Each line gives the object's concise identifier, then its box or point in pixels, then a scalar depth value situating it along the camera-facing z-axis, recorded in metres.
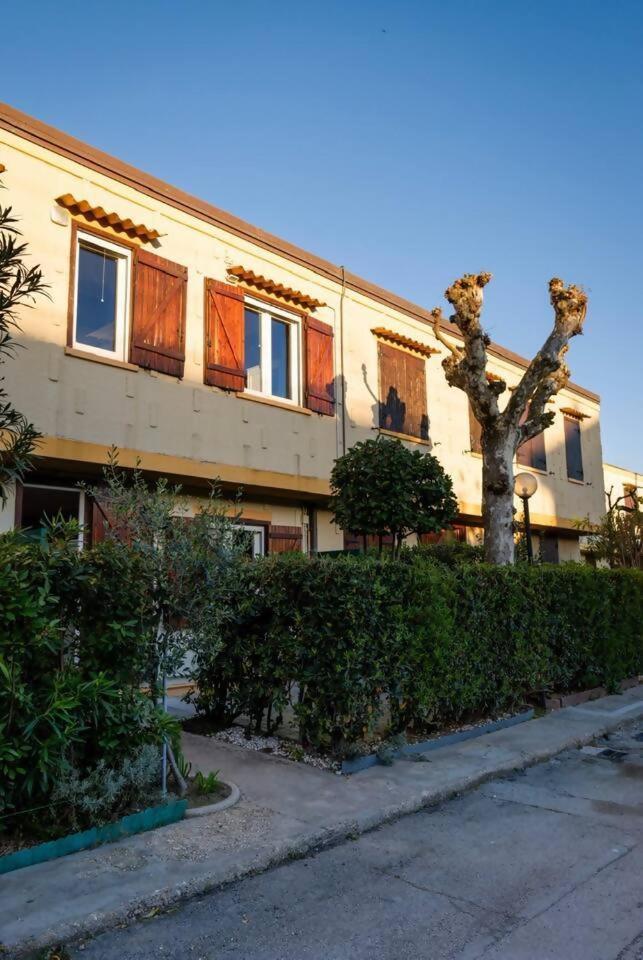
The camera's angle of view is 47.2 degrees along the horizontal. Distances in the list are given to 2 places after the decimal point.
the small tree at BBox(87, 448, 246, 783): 5.10
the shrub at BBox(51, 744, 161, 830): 4.33
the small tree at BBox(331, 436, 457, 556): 9.36
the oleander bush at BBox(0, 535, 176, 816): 4.10
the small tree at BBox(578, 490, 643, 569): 17.61
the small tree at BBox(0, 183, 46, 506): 4.57
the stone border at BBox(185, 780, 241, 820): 4.97
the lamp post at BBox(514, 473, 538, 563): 11.38
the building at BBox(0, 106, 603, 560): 9.34
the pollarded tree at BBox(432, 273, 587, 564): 10.62
